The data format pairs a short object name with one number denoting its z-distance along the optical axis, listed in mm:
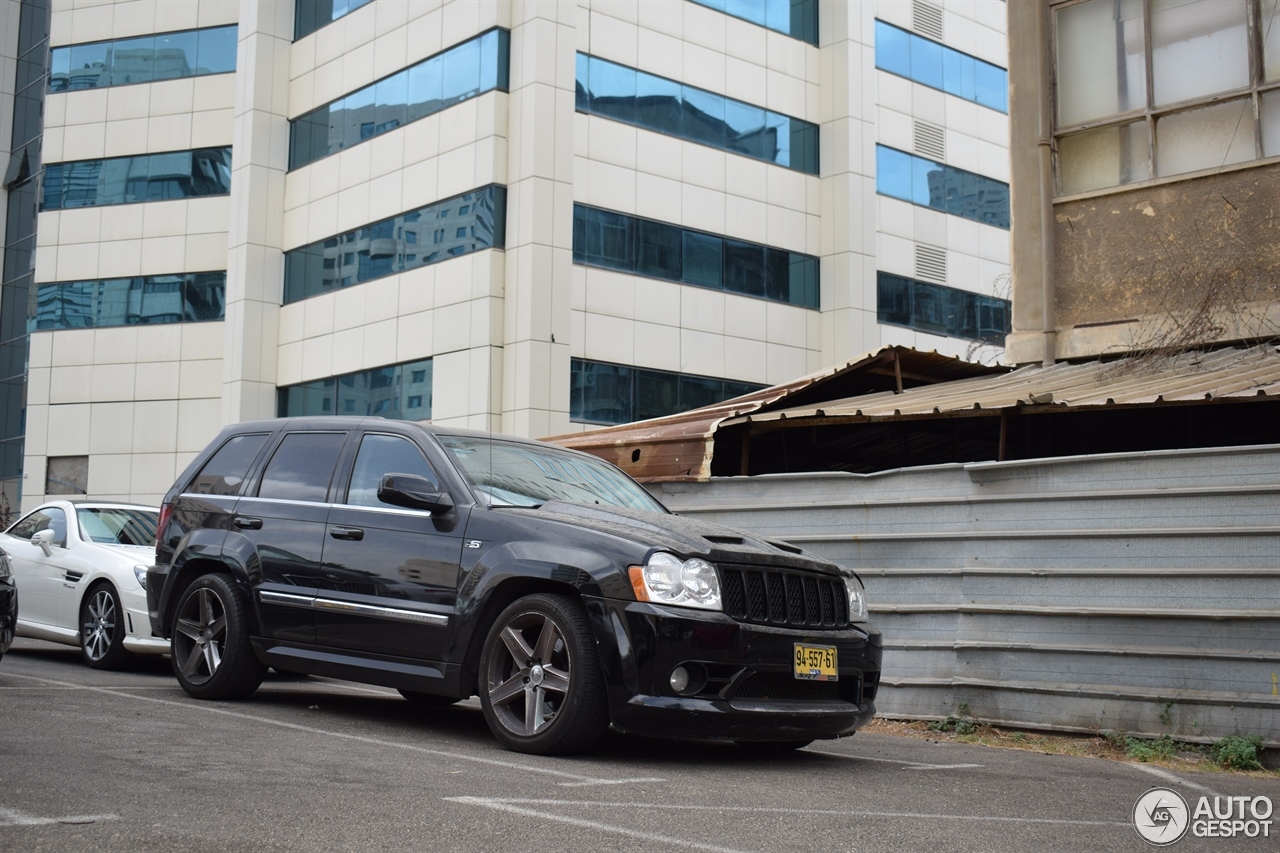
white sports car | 10648
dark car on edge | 8516
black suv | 6316
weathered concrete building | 11664
